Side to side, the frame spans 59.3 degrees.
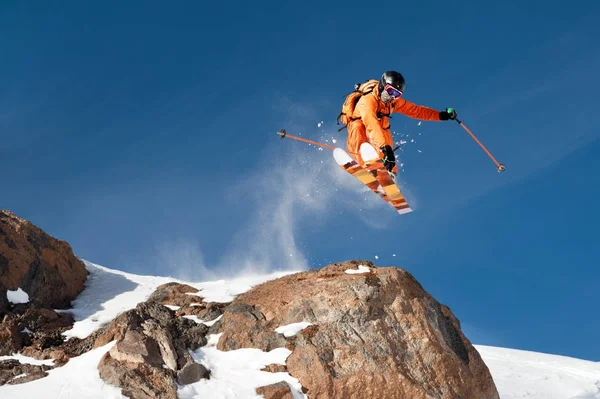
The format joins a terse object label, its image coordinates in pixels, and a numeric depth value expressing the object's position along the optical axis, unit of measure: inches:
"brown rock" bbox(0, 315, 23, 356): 483.2
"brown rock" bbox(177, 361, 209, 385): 412.8
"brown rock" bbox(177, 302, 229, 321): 532.4
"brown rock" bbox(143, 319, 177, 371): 426.6
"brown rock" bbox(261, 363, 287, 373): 441.7
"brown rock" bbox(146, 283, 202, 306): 616.6
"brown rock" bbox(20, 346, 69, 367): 442.5
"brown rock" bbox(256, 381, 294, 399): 407.5
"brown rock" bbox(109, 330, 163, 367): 417.7
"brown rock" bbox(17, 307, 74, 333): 563.6
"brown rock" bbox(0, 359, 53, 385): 406.6
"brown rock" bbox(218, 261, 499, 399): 448.8
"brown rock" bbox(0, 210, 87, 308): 707.4
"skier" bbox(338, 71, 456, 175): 518.9
